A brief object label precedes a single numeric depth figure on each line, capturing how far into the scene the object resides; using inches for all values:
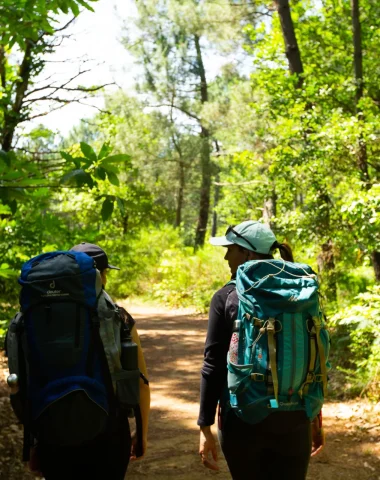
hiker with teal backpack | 83.7
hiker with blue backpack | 77.1
